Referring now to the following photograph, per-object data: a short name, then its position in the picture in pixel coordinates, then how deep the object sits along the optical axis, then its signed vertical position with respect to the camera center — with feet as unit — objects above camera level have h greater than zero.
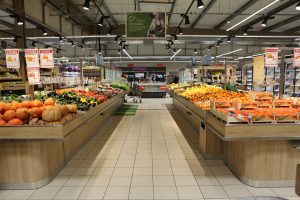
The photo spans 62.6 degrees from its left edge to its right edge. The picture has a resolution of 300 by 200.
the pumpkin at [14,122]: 11.63 -1.95
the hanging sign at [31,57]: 15.99 +1.55
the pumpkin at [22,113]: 12.05 -1.60
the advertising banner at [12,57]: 19.34 +1.86
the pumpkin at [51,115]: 11.62 -1.63
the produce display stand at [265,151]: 11.41 -3.39
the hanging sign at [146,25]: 26.04 +5.93
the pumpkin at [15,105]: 12.84 -1.28
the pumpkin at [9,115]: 12.00 -1.67
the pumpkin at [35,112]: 12.25 -1.56
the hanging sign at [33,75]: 16.06 +0.34
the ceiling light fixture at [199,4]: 23.02 +7.17
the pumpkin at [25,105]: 13.04 -1.28
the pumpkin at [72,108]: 13.98 -1.56
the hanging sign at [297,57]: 17.51 +1.62
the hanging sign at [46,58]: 18.45 +1.70
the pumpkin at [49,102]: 14.07 -1.24
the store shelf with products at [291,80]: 36.40 -0.09
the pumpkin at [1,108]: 12.57 -1.38
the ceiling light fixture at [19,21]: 23.66 +5.77
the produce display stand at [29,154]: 11.38 -3.56
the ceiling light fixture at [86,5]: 22.75 +6.98
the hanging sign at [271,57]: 19.59 +1.82
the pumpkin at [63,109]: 12.73 -1.48
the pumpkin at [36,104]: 13.21 -1.25
